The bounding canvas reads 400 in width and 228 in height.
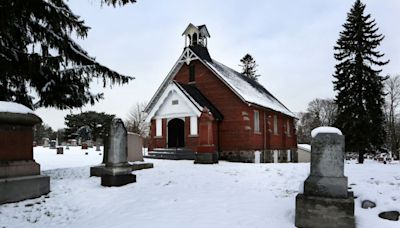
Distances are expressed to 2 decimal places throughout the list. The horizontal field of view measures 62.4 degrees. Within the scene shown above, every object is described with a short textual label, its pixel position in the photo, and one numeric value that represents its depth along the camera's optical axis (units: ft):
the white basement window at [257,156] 74.39
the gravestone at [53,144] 111.94
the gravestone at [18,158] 26.66
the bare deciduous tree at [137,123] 191.09
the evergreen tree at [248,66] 171.19
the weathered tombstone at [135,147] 48.11
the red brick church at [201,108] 73.31
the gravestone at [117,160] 32.53
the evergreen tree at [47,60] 32.50
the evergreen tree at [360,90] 83.46
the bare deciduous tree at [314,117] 206.28
